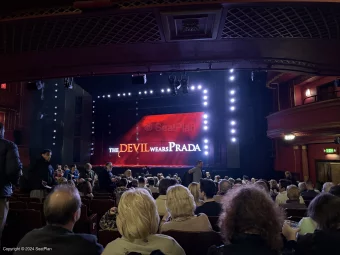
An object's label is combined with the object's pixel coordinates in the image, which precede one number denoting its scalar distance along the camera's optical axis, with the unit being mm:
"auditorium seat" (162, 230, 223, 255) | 1742
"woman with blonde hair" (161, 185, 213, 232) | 2059
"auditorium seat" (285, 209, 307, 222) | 2973
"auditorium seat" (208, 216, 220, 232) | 2598
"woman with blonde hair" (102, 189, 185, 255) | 1276
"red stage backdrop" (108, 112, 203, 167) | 13172
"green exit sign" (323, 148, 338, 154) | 8789
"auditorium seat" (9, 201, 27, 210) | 3385
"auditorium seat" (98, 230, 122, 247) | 2057
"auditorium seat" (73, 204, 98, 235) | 2828
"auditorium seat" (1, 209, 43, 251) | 2748
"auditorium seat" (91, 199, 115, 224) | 3895
